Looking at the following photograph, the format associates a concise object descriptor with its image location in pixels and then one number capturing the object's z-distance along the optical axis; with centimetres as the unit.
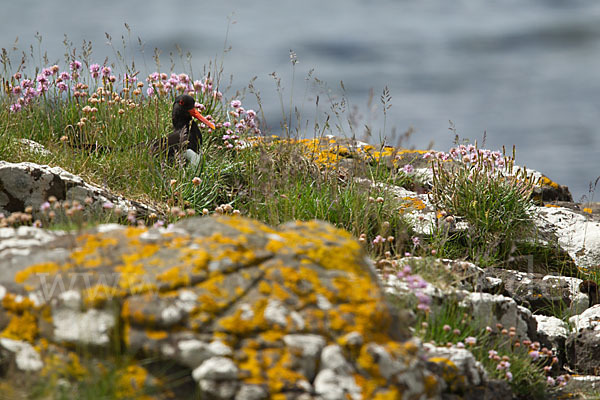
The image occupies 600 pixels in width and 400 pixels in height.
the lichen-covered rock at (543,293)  1406
